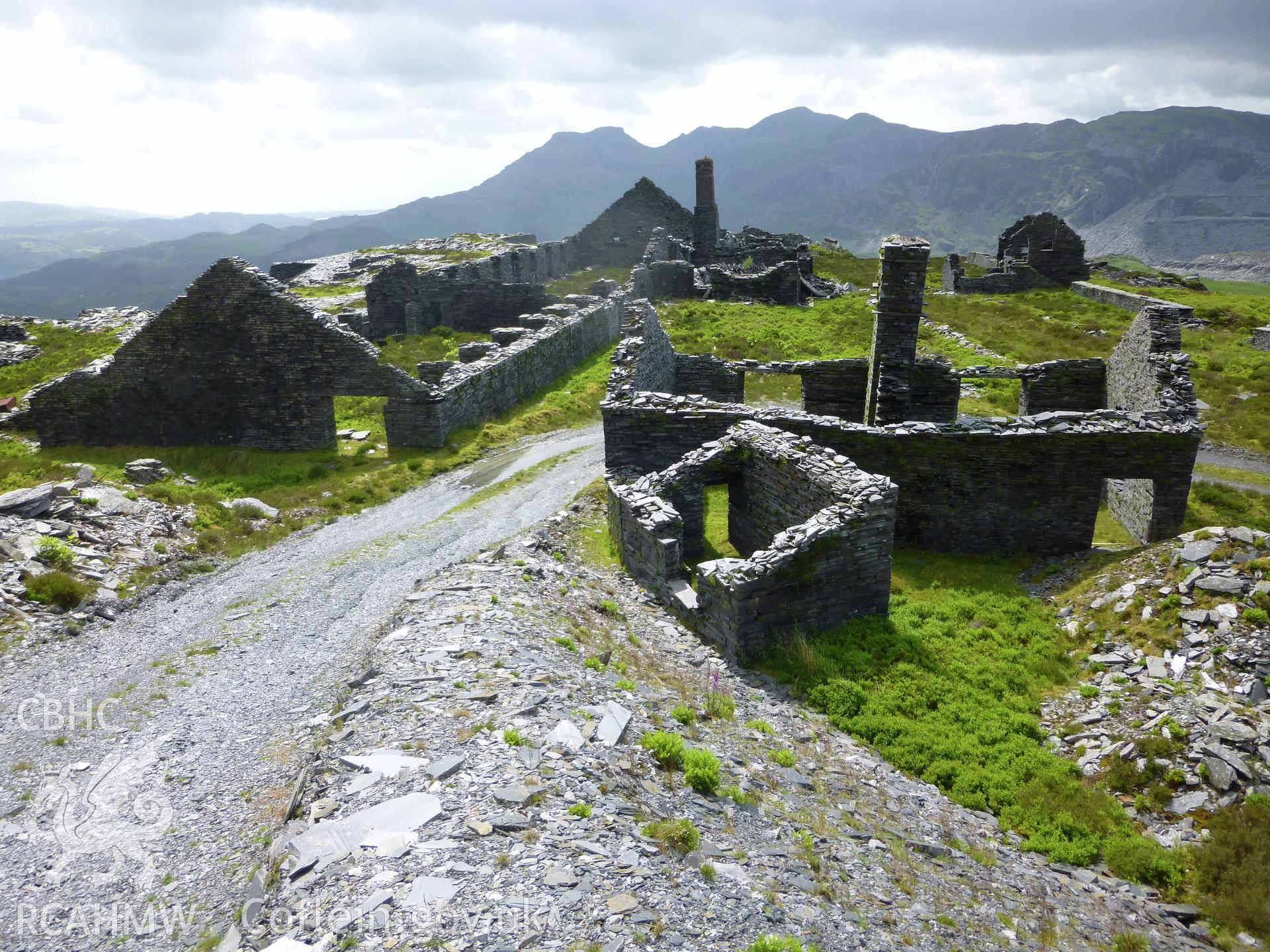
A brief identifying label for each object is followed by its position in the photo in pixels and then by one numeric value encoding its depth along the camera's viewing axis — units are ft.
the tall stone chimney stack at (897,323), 66.44
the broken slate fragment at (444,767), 25.59
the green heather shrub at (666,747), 29.35
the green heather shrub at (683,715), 33.47
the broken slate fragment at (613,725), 29.25
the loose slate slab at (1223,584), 40.81
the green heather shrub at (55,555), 47.39
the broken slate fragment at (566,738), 27.91
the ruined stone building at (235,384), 80.69
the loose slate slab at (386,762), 26.23
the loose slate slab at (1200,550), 43.83
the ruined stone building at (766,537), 40.63
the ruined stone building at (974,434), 54.39
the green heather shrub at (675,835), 23.89
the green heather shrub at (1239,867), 25.90
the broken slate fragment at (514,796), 24.27
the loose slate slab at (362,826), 22.49
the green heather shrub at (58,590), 44.32
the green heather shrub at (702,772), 28.50
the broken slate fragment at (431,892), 20.02
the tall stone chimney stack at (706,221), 232.94
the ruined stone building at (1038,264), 187.32
